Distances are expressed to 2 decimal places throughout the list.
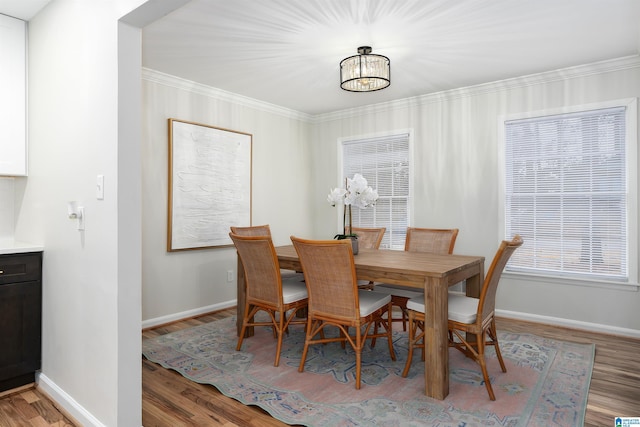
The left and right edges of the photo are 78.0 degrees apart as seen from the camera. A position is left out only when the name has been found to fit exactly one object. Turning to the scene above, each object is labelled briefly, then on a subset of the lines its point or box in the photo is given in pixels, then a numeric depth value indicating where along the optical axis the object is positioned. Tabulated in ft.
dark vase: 10.90
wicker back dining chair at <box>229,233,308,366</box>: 9.69
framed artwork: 13.29
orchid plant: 10.57
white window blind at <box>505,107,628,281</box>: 11.95
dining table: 7.92
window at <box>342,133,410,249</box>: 16.17
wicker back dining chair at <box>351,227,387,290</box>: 13.61
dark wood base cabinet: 7.93
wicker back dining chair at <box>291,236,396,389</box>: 8.38
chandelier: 10.23
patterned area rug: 7.29
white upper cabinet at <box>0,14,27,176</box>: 8.54
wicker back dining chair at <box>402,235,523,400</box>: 7.82
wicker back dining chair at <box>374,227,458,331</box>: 11.03
